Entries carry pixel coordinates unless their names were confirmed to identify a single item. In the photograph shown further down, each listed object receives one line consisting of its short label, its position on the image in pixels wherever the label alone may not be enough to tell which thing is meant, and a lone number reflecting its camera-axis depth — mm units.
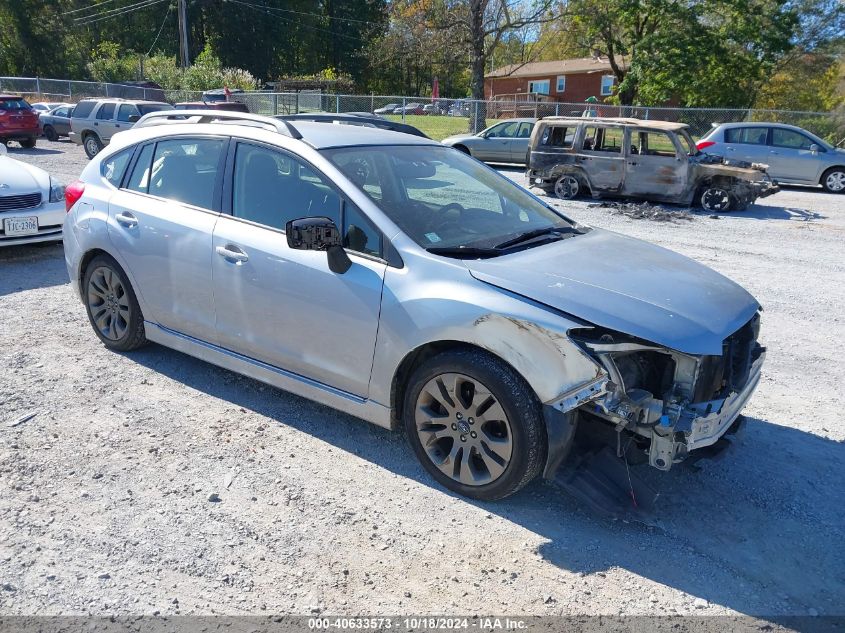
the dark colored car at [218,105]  18891
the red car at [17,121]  21094
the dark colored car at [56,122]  24989
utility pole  40625
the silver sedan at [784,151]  17141
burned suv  13398
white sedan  7898
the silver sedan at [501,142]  20844
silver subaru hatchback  3184
